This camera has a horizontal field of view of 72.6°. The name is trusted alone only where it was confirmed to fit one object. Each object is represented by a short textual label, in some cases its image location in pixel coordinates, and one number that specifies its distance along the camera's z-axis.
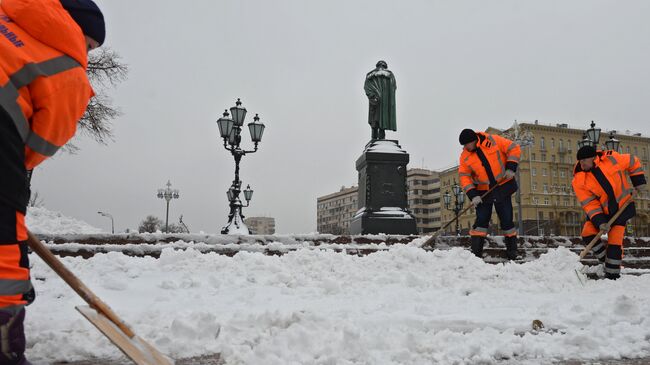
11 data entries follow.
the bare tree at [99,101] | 18.78
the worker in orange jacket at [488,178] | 6.87
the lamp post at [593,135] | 14.34
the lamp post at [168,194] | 35.60
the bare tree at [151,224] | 58.59
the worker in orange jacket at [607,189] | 6.29
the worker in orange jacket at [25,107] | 1.50
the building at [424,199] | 93.81
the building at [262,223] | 127.53
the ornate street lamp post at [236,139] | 12.78
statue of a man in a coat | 11.41
